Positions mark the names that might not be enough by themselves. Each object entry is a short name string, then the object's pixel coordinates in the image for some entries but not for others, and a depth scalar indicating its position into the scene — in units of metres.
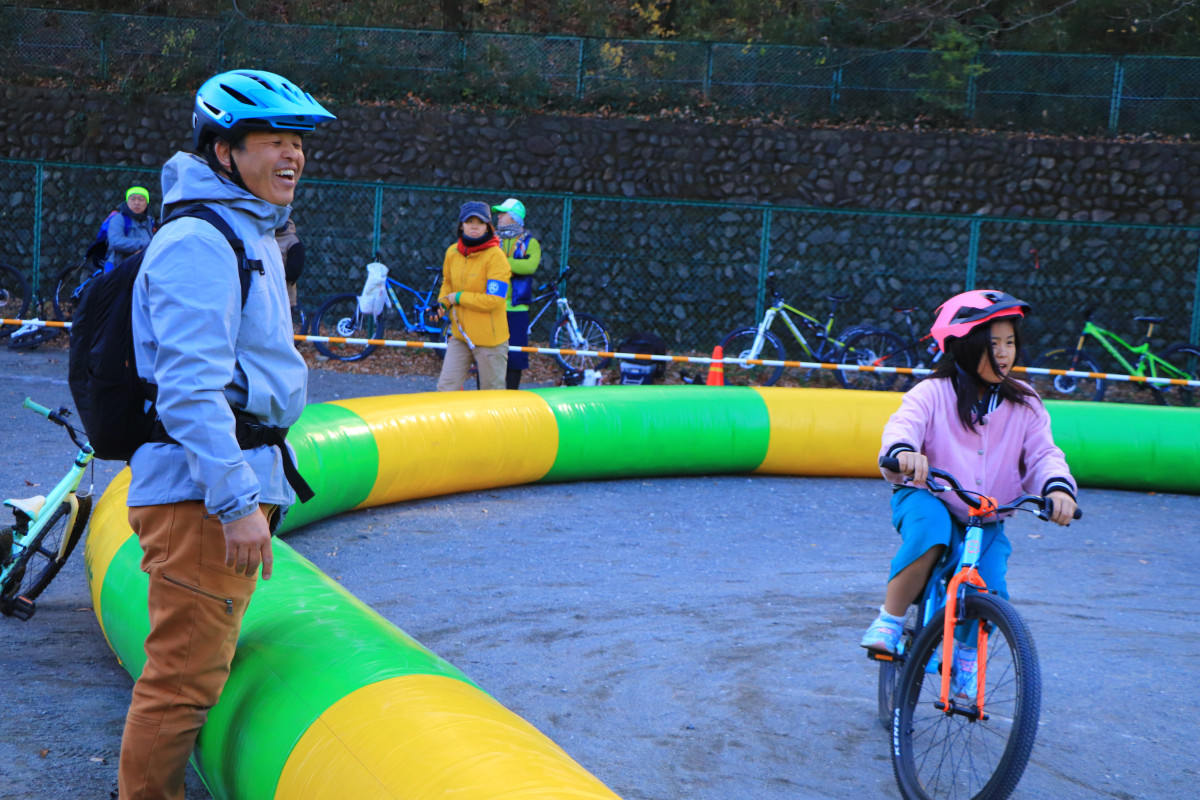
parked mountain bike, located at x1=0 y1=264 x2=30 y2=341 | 16.36
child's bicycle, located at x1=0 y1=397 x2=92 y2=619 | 5.02
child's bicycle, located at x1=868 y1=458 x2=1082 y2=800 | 3.43
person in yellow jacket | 9.40
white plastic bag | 15.39
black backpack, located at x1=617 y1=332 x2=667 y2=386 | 13.81
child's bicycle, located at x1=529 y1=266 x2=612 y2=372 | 14.93
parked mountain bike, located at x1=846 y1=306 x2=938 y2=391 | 14.91
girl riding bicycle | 3.95
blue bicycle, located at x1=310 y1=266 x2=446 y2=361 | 15.40
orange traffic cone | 11.53
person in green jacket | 11.28
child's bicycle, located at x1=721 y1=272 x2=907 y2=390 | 15.06
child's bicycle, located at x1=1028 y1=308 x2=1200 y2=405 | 14.87
